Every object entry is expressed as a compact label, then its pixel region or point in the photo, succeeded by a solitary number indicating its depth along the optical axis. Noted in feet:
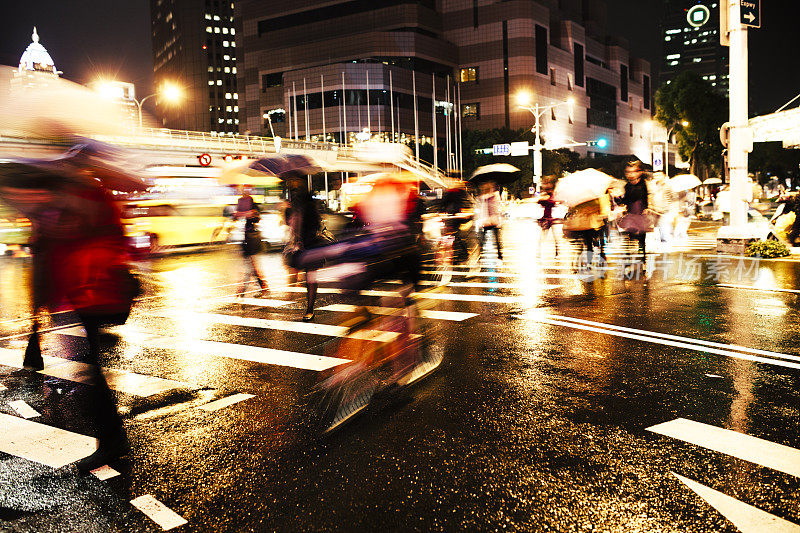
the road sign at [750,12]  50.78
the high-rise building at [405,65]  269.03
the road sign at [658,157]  129.11
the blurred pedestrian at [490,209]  53.36
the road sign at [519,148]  190.16
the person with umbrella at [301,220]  26.84
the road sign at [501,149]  195.52
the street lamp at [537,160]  160.23
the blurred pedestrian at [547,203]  58.39
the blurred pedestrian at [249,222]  38.09
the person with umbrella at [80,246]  14.26
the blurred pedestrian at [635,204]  40.22
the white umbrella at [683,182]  72.48
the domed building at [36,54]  370.22
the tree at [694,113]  197.06
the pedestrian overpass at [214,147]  180.24
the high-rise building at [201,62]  568.82
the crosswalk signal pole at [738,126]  51.70
